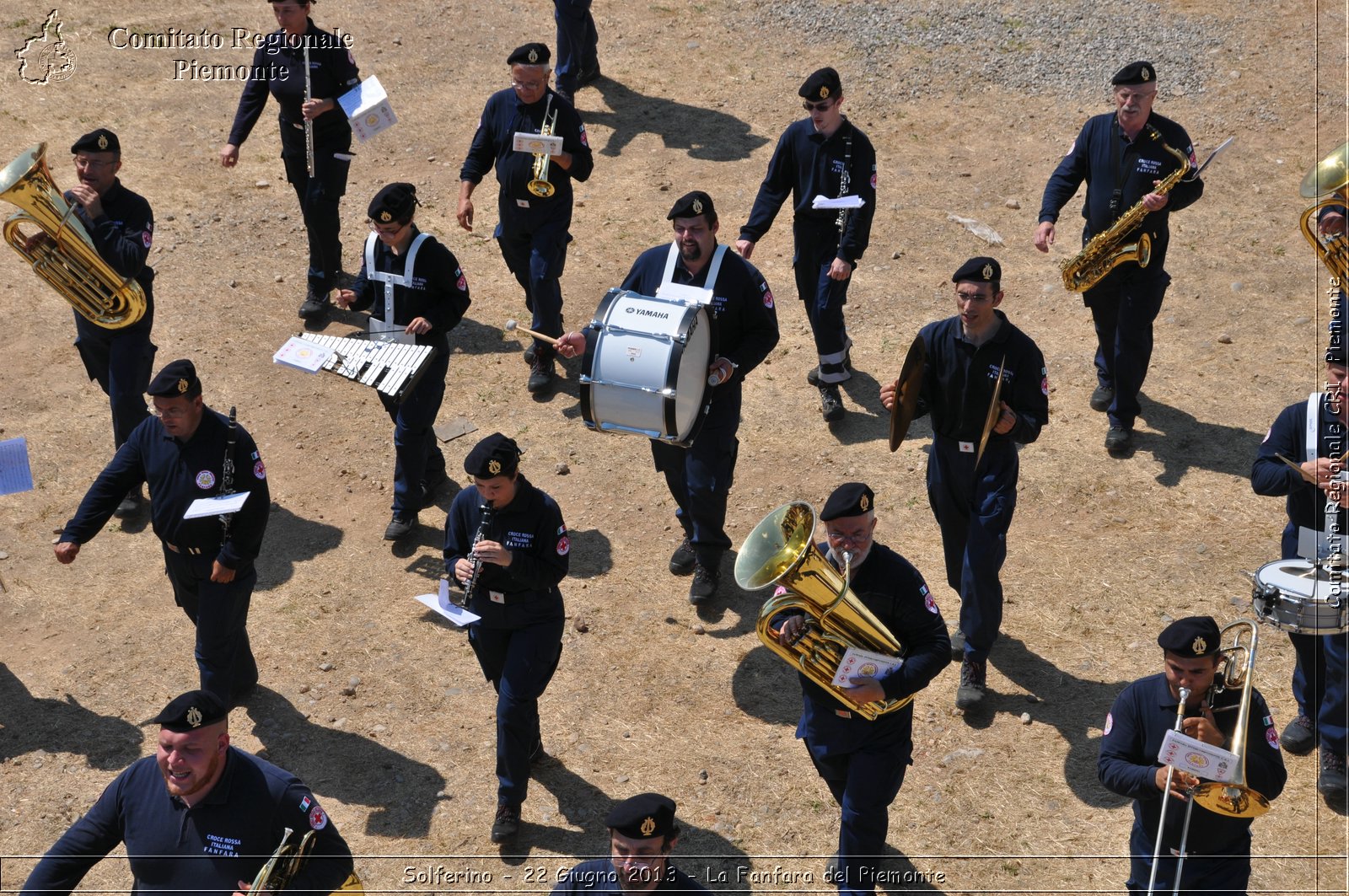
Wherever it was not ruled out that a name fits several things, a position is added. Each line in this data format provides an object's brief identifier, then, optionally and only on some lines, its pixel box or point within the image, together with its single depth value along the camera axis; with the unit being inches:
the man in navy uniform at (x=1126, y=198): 793.6
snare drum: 552.4
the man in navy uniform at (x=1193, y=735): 484.1
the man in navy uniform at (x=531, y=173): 876.0
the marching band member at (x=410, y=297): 769.6
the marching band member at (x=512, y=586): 590.9
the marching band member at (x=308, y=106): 936.9
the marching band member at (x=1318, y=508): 593.6
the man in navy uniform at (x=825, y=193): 832.9
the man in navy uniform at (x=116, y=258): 786.2
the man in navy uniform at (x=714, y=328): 709.9
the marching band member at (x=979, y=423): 639.8
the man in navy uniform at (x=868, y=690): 531.2
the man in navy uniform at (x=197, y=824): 466.6
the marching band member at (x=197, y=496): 645.9
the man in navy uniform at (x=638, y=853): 441.1
